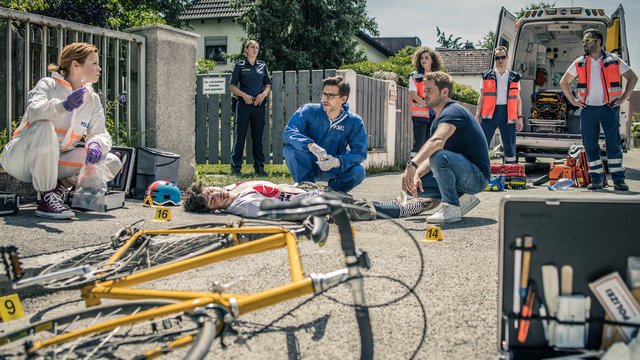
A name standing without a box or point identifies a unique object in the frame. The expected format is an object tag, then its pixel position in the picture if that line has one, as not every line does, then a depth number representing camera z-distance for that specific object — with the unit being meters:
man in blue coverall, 6.56
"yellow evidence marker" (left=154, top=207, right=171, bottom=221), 5.57
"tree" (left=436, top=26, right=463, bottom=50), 109.88
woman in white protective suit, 5.50
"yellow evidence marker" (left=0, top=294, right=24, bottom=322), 3.38
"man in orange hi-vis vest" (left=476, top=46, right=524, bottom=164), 11.30
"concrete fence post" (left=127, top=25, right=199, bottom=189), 8.16
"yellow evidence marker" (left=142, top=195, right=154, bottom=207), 6.73
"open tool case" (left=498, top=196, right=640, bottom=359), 2.33
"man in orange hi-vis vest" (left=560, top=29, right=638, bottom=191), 9.26
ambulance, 12.77
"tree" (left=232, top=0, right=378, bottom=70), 29.11
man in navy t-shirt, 6.15
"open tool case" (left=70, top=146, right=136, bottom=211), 7.03
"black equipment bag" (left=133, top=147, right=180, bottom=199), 7.28
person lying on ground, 5.96
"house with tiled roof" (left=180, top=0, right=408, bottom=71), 40.91
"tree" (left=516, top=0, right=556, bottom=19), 61.40
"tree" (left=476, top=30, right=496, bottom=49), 76.75
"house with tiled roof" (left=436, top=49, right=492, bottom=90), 59.81
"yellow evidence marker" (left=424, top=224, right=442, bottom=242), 5.21
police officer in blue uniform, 10.66
